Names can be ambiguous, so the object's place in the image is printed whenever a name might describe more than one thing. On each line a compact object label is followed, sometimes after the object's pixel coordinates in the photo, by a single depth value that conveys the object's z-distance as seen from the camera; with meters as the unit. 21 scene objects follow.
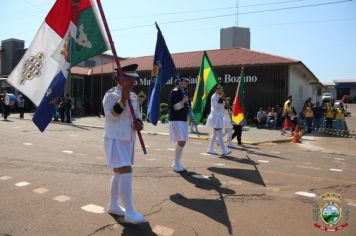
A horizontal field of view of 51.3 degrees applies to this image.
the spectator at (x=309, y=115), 19.88
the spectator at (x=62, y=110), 23.25
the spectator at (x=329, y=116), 20.78
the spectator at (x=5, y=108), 23.38
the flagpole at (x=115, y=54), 4.74
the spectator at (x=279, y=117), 21.74
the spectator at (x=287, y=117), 17.97
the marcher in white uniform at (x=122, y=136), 4.64
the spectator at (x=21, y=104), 25.81
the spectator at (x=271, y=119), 21.52
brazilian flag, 10.31
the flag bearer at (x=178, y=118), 7.87
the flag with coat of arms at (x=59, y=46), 5.19
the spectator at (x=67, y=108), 22.84
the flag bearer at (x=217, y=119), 10.35
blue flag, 7.25
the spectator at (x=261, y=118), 21.86
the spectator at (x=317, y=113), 21.64
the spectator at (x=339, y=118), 21.64
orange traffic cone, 15.53
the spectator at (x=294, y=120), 18.59
